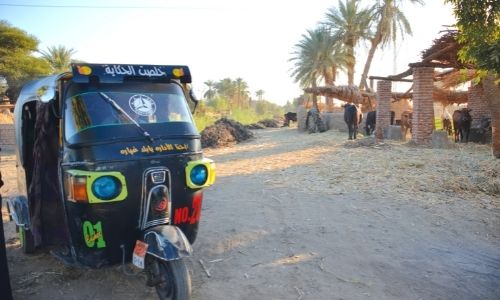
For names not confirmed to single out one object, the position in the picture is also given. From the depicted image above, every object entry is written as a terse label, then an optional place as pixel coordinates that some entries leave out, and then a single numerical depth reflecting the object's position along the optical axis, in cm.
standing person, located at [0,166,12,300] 320
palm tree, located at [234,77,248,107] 7000
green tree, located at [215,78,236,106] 6919
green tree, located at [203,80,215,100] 6971
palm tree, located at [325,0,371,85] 3622
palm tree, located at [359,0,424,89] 3341
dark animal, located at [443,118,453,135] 2166
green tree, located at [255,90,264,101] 9464
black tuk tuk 336
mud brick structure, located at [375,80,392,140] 1748
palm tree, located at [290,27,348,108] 3875
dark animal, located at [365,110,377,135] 2056
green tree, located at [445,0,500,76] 735
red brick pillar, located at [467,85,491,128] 1688
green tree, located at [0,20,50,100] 2730
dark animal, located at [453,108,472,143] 1645
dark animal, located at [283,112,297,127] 3728
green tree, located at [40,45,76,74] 4308
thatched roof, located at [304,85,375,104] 2409
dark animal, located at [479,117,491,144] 1599
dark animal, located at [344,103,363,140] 1814
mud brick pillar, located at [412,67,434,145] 1448
